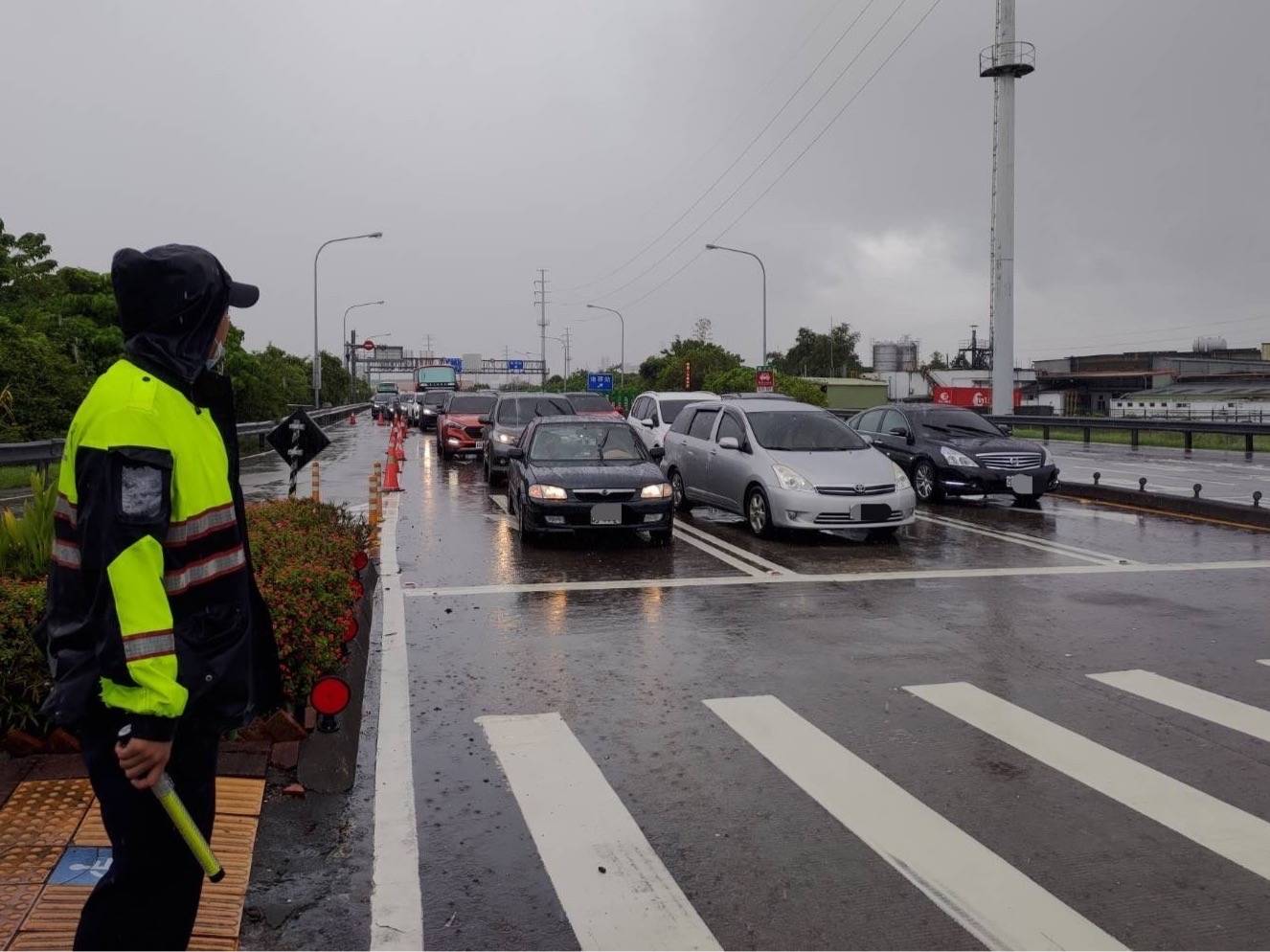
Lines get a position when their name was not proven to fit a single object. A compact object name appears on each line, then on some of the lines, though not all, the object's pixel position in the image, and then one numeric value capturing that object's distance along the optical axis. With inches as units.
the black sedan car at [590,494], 487.8
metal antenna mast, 1236.5
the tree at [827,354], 4621.1
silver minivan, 502.3
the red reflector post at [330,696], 197.3
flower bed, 193.6
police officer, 101.1
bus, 2819.9
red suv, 1055.6
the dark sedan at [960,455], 644.7
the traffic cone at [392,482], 752.3
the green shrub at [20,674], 192.7
